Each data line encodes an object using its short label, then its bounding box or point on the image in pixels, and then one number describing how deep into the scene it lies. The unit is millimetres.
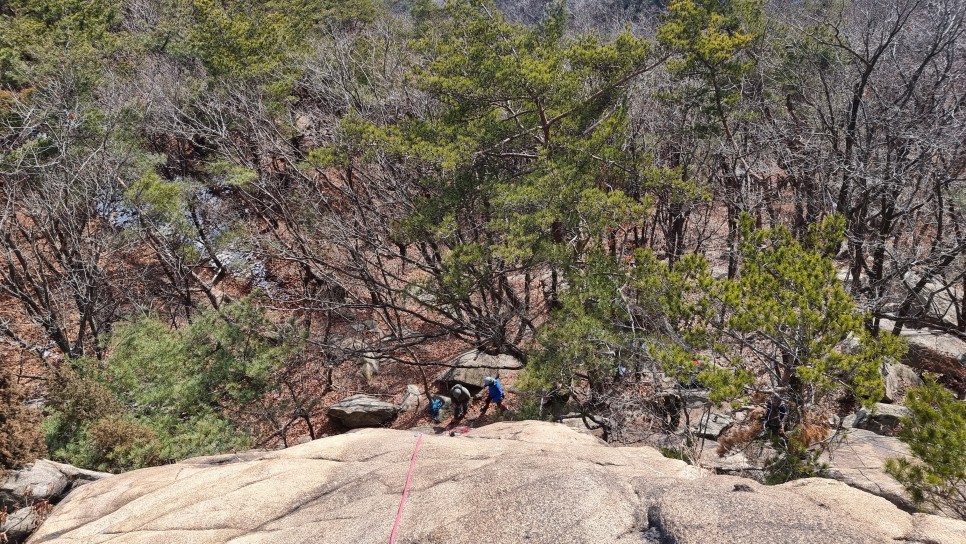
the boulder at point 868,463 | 5841
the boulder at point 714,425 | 10180
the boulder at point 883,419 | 9156
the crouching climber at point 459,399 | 13422
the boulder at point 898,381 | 11250
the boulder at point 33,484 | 7387
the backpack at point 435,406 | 13664
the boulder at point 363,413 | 14609
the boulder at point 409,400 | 15211
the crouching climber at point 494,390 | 12258
